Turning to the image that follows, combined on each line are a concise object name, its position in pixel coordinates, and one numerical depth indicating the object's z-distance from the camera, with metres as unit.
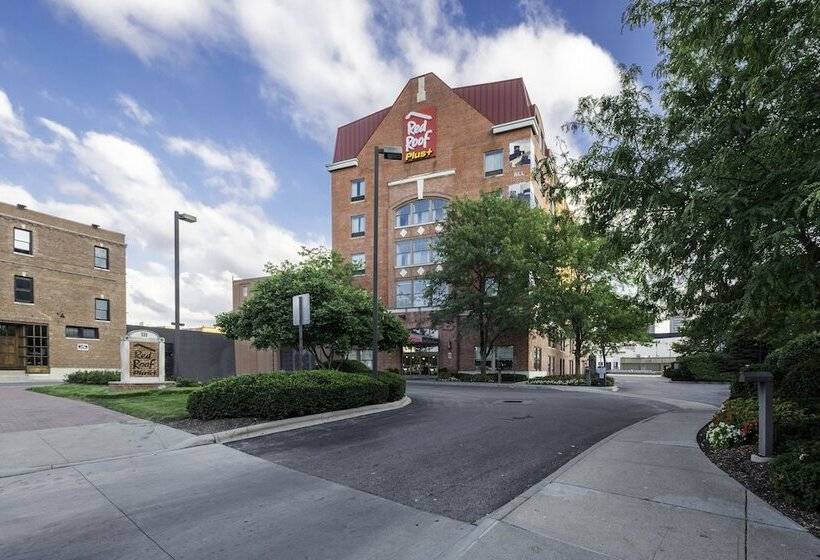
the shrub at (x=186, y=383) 20.48
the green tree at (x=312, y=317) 18.48
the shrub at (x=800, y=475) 4.86
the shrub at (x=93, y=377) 23.59
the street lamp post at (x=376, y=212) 14.23
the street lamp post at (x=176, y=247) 19.11
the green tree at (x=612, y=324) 31.52
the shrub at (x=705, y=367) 35.84
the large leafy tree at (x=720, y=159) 4.75
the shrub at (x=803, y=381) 9.58
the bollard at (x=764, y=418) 6.72
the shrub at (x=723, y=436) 7.99
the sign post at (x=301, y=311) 12.40
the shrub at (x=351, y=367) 21.37
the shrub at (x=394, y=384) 14.41
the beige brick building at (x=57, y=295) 31.70
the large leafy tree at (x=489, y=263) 30.89
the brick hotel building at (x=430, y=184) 38.34
